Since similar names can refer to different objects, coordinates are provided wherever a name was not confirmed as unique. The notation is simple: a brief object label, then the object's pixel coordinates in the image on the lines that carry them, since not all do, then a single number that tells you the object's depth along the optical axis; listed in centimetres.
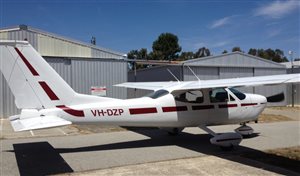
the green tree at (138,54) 6994
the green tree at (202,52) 8169
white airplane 813
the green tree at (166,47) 6614
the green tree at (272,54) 8449
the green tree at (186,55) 7013
